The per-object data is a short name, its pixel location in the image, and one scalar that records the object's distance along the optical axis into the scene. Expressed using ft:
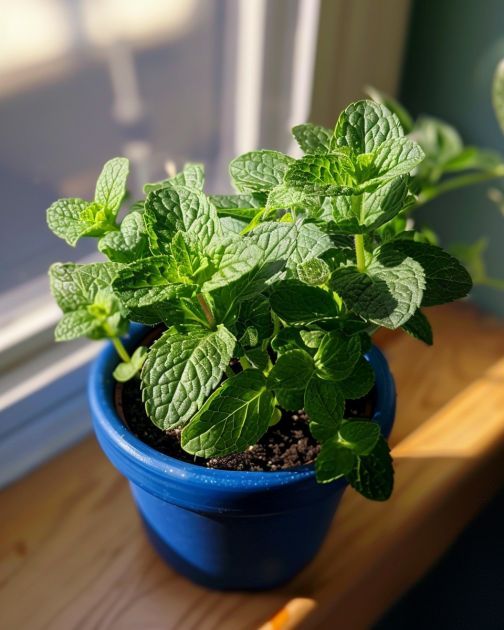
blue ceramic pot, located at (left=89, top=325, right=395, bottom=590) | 1.85
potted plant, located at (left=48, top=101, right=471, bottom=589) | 1.66
